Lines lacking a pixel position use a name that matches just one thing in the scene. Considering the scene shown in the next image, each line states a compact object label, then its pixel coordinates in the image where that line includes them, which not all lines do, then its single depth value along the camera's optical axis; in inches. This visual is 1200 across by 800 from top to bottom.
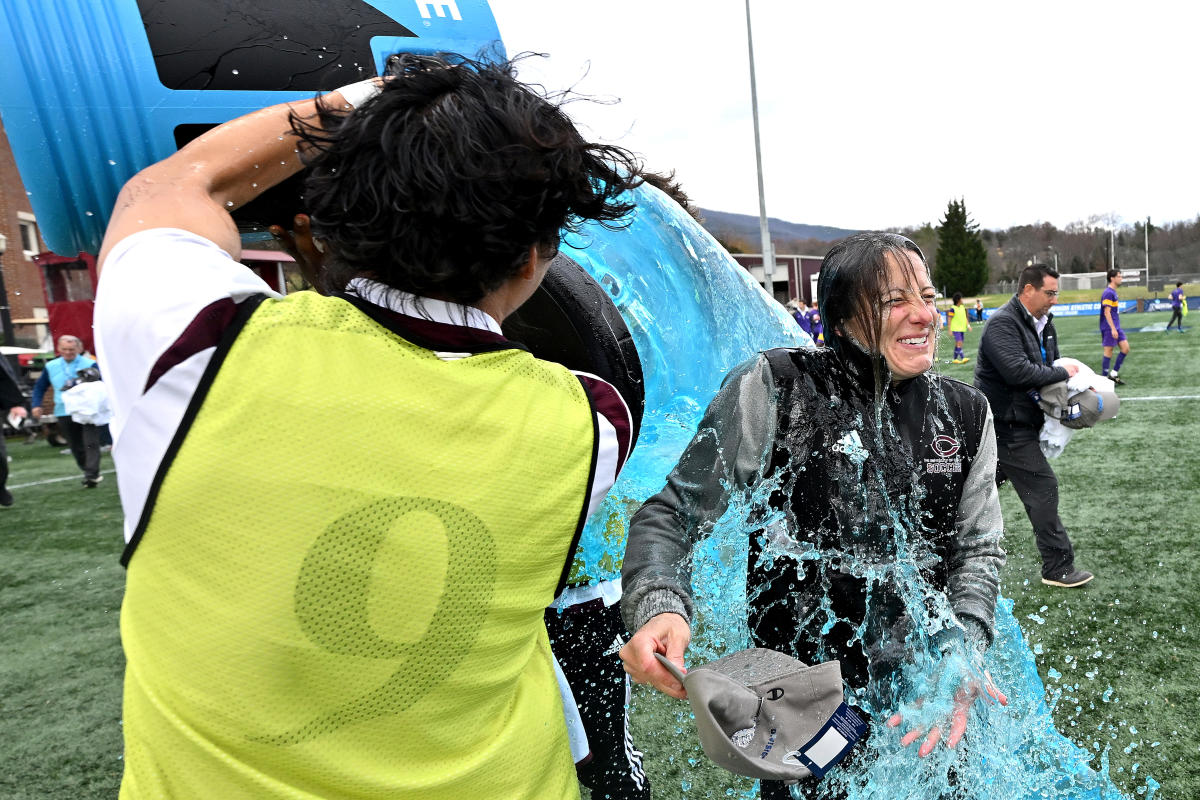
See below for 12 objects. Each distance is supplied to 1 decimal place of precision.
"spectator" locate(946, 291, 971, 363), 771.4
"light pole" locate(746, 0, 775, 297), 748.6
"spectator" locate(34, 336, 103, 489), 359.9
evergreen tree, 2439.7
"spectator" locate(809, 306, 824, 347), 729.2
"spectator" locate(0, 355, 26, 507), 315.3
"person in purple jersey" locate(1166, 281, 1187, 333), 888.3
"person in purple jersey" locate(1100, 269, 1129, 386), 497.6
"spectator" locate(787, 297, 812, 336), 683.0
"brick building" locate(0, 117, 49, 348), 773.9
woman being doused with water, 65.0
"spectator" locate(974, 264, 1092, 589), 179.8
